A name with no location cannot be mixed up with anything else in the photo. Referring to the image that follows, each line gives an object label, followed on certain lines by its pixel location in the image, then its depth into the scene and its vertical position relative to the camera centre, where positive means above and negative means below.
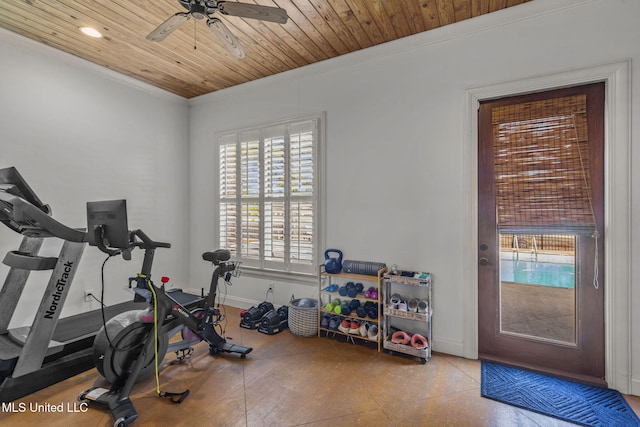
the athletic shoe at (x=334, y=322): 3.24 -1.16
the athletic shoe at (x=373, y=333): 3.01 -1.19
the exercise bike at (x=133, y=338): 2.04 -0.94
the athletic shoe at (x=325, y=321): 3.28 -1.16
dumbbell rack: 2.99 -0.84
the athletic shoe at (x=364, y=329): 3.06 -1.16
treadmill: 2.08 -0.71
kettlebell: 3.29 -0.55
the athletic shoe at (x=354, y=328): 3.11 -1.17
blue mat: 2.03 -1.35
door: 2.47 -0.14
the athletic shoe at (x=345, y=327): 3.16 -1.18
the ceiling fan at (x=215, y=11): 2.04 +1.39
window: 3.71 +0.26
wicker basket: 3.31 -1.16
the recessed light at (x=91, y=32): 2.92 +1.78
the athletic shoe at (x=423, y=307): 2.83 -0.89
